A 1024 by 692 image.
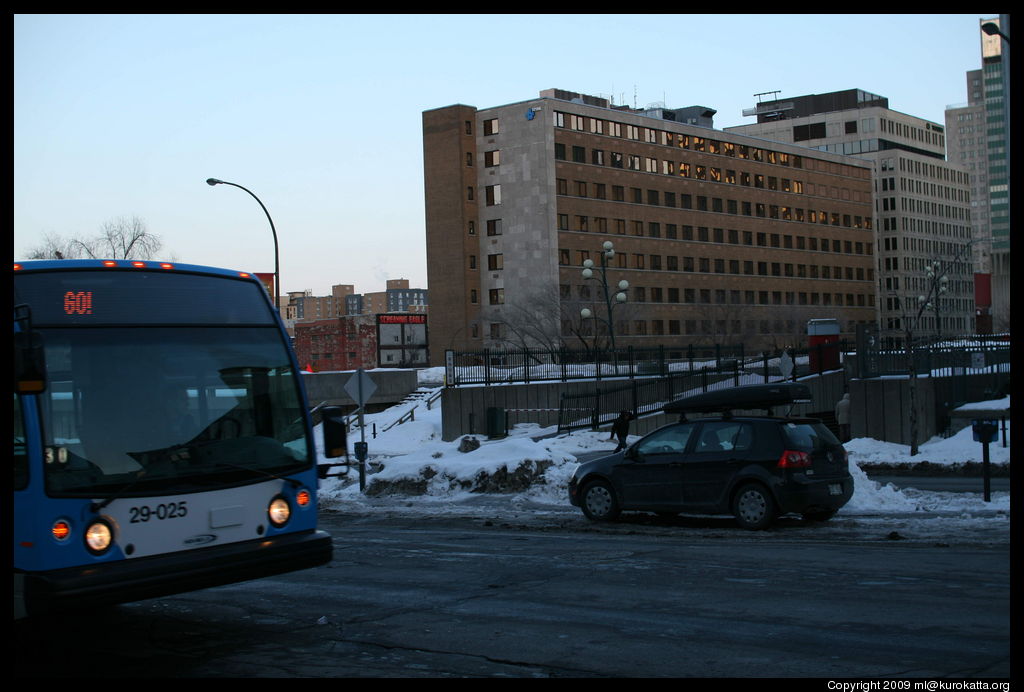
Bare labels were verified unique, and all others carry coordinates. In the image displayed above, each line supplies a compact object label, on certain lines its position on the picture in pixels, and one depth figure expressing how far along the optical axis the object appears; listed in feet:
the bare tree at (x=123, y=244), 219.00
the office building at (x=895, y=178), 489.26
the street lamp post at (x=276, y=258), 111.45
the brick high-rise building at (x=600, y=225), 317.42
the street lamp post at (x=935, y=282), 204.02
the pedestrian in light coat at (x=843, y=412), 98.73
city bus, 24.73
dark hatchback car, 47.29
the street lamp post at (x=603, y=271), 142.61
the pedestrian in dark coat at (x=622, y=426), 85.36
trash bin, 109.29
